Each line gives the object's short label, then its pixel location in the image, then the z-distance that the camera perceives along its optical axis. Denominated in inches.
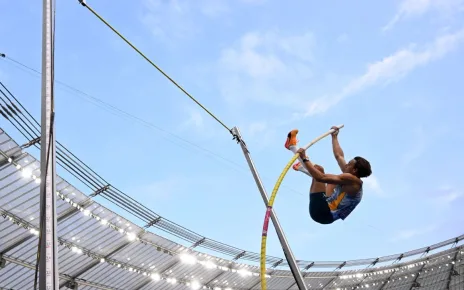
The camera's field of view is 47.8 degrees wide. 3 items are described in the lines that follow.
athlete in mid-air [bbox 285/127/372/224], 261.1
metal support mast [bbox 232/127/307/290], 281.4
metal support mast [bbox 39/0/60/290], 152.7
